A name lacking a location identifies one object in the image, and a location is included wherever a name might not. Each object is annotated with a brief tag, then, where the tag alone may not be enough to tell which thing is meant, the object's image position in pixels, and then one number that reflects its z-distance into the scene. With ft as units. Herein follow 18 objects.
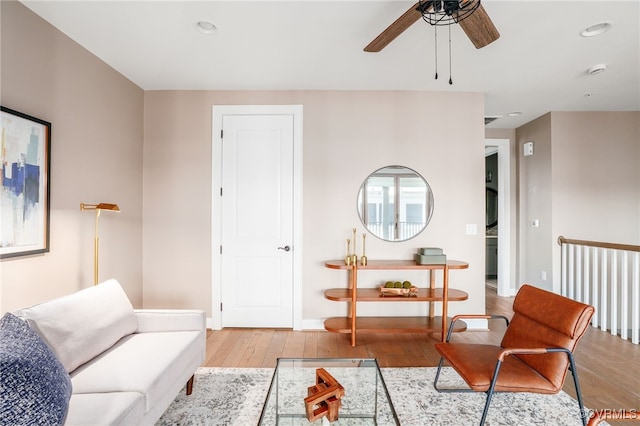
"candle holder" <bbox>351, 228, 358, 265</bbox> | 9.98
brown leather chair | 5.50
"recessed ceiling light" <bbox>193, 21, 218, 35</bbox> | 7.25
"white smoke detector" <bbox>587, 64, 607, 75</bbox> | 9.04
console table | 9.67
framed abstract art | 6.08
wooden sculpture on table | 4.81
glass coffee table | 4.95
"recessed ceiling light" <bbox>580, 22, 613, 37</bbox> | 7.15
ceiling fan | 4.98
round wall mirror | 11.07
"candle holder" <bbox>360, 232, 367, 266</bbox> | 10.08
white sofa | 4.58
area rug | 6.25
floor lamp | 7.43
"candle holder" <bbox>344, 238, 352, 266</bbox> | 10.09
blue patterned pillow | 3.39
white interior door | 10.98
